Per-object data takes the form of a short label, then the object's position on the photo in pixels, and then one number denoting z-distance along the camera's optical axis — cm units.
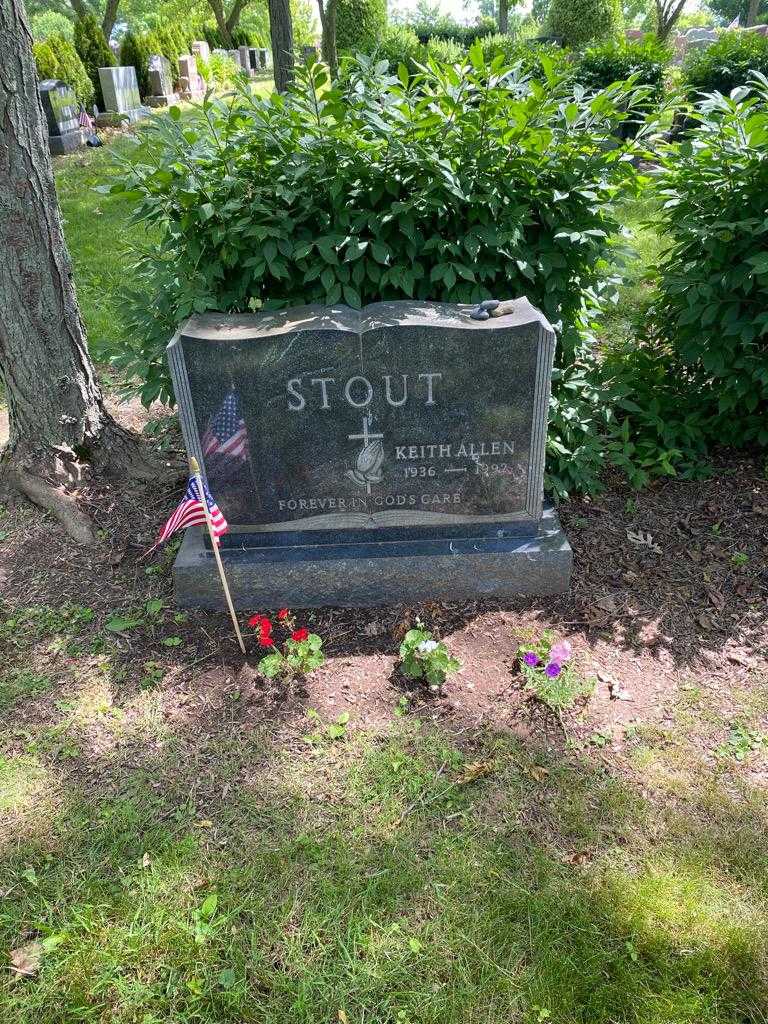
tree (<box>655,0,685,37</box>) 2439
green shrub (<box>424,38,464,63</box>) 1705
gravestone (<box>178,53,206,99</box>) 2051
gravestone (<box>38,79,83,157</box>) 1212
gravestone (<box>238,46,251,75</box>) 3095
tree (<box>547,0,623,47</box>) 1989
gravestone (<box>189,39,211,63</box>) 2496
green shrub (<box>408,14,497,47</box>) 2933
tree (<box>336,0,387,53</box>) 1978
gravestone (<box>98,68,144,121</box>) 1536
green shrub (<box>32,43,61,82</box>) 1338
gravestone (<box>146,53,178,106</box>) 1836
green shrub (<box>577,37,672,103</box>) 1314
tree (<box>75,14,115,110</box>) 1697
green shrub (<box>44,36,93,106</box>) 1371
